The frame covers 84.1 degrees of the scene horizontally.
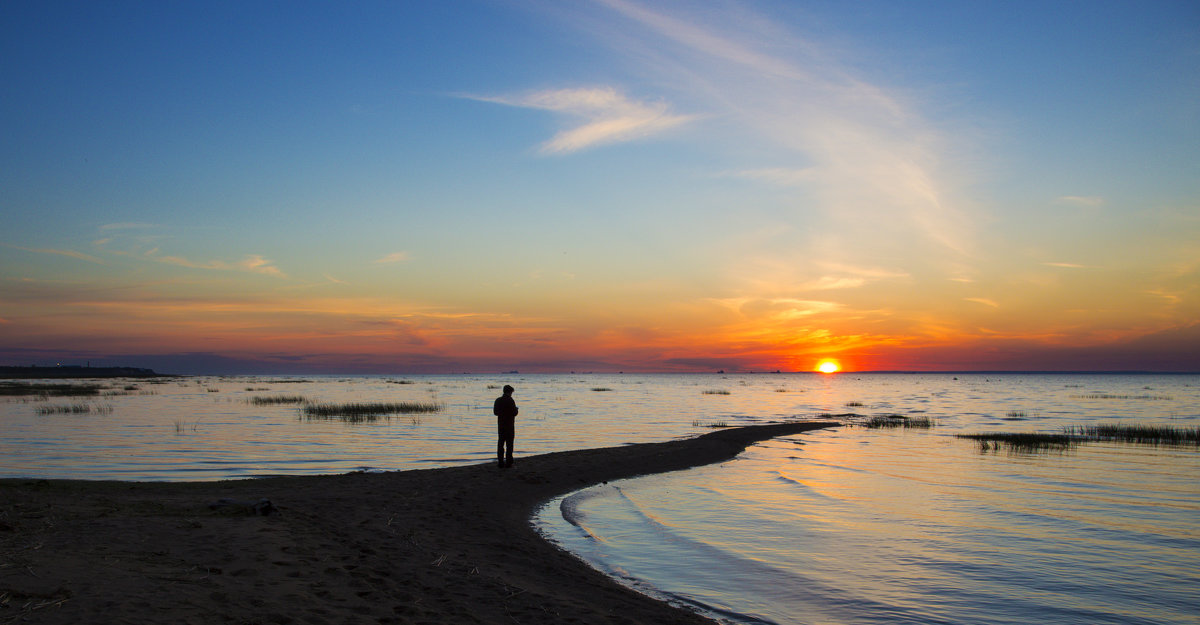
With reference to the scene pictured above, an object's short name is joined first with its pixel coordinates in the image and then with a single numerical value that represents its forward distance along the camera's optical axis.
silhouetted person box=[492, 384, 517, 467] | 22.12
